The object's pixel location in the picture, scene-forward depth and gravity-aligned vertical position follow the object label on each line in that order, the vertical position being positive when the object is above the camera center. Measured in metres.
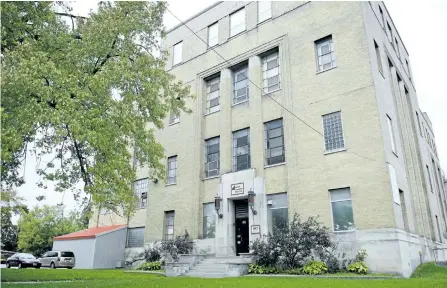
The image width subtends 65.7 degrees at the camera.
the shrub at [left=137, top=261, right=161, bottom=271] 21.40 -0.73
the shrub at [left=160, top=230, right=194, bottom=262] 20.69 +0.37
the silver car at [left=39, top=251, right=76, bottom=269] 27.55 -0.45
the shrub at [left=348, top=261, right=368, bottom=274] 14.39 -0.61
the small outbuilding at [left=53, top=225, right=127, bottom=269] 25.83 +0.42
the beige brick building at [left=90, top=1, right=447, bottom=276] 16.20 +6.28
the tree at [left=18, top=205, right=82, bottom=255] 47.03 +3.54
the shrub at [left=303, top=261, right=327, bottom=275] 14.94 -0.64
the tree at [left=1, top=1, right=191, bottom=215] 9.55 +4.80
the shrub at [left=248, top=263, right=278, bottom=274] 16.14 -0.72
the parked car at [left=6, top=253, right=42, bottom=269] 29.84 -0.56
